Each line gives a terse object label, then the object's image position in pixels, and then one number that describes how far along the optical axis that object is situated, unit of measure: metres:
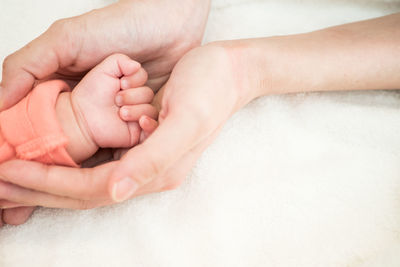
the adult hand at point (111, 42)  0.63
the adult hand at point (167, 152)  0.58
